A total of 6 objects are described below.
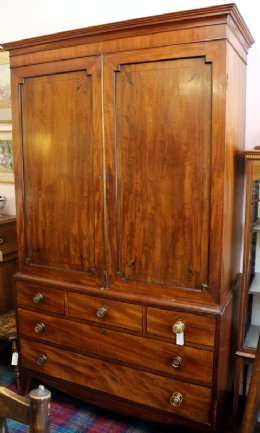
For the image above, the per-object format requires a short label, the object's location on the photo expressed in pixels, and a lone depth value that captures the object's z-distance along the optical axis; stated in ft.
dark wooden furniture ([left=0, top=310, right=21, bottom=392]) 7.99
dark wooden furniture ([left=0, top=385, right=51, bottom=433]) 2.72
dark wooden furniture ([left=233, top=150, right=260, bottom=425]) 6.04
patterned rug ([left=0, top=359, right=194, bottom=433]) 7.07
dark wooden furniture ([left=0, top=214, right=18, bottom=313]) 9.04
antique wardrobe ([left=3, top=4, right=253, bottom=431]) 5.69
